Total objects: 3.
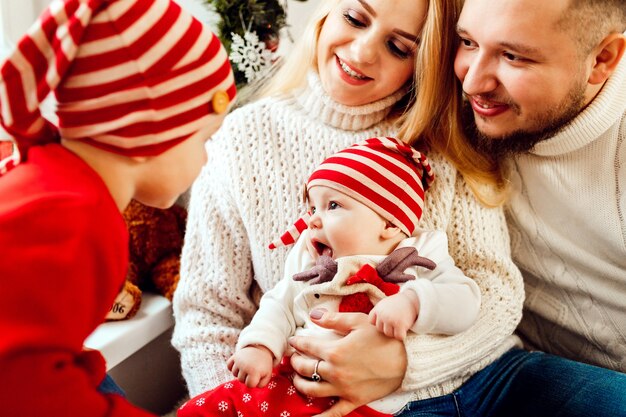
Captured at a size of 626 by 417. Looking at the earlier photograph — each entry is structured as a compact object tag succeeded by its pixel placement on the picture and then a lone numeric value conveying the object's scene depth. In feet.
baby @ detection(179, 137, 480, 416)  3.44
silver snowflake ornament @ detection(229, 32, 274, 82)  4.96
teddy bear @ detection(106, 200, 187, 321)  5.26
